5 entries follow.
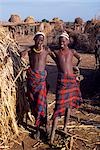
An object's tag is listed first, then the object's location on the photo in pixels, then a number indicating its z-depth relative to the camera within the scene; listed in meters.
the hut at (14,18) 14.67
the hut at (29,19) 14.07
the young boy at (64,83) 2.98
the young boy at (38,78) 2.97
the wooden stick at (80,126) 3.36
